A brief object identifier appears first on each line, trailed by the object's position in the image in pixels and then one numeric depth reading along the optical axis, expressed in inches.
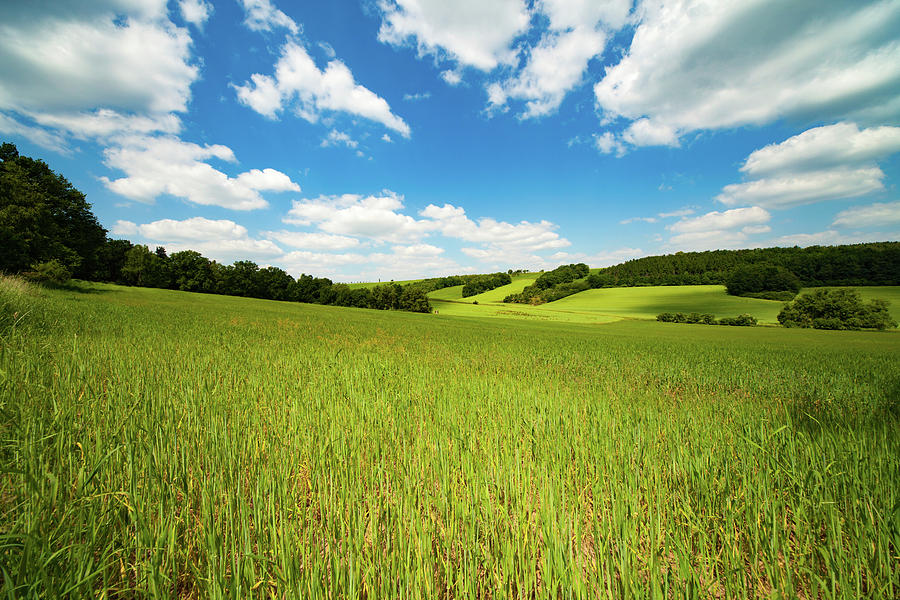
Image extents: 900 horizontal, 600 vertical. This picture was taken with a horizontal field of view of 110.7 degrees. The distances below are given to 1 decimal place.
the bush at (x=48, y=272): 1060.5
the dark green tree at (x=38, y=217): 1007.0
